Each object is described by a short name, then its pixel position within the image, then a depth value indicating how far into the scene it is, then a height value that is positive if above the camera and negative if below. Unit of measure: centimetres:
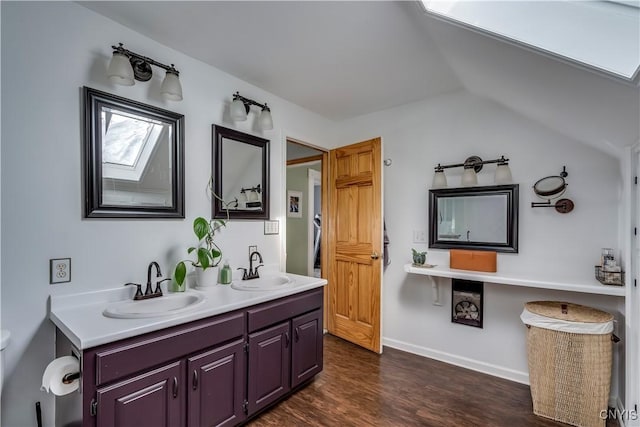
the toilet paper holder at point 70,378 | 128 -74
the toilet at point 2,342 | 131 -60
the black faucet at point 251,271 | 243 -54
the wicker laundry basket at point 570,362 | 184 -100
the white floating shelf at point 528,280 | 188 -53
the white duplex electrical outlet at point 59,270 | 155 -33
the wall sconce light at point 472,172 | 238 +30
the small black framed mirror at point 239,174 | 231 +28
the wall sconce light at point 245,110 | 226 +77
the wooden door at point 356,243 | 290 -37
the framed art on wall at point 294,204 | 459 +5
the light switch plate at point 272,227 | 270 -18
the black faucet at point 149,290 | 179 -51
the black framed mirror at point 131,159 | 168 +31
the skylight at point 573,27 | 108 +73
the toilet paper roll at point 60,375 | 125 -72
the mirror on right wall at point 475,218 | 247 -9
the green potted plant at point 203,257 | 206 -35
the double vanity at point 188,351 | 129 -76
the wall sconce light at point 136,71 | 161 +80
